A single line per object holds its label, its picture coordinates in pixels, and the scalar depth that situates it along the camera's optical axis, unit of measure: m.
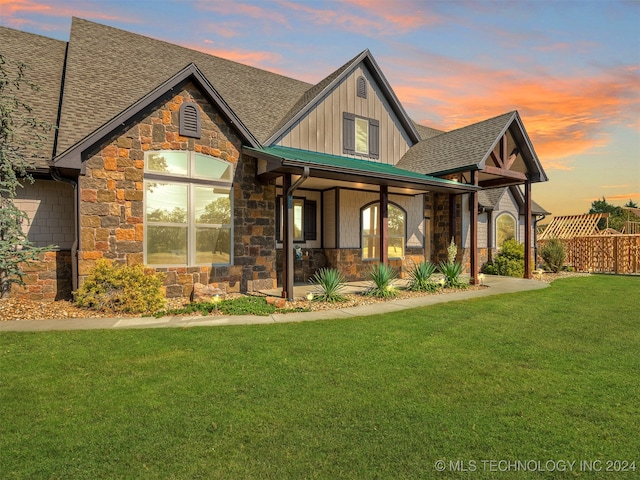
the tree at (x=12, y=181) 7.76
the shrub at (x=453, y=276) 12.16
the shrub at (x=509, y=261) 16.25
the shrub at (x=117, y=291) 7.92
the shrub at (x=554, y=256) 17.88
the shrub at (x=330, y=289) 9.64
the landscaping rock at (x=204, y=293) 8.90
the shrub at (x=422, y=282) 11.40
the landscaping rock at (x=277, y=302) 8.69
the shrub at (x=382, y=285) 10.28
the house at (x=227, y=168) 8.96
